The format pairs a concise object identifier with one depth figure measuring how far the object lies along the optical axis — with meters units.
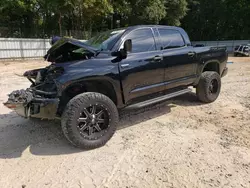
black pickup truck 3.16
